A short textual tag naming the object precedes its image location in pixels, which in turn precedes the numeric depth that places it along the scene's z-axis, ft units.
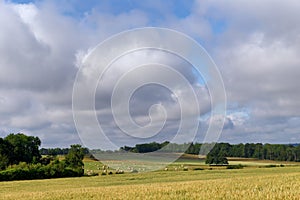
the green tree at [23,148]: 349.20
